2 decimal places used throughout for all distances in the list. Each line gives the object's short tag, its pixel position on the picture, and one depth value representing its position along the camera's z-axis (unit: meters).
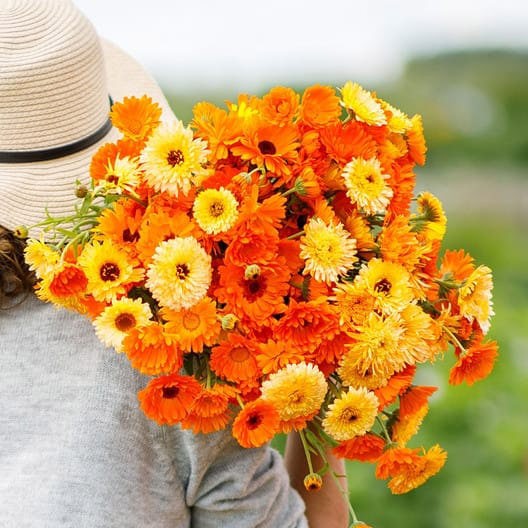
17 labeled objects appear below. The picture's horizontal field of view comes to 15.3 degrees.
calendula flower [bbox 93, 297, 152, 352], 1.83
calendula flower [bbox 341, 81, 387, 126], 1.92
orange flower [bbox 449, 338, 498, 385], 1.93
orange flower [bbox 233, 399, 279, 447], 1.84
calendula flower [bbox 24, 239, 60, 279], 1.86
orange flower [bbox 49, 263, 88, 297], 1.85
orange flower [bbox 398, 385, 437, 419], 1.94
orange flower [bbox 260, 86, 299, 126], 1.90
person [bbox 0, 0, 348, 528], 1.96
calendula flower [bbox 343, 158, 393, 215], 1.88
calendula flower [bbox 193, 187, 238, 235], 1.84
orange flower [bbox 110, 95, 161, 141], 1.92
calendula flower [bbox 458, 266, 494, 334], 1.93
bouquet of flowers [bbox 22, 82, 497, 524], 1.84
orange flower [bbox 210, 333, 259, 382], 1.84
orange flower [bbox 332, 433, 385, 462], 1.91
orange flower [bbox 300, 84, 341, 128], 1.90
